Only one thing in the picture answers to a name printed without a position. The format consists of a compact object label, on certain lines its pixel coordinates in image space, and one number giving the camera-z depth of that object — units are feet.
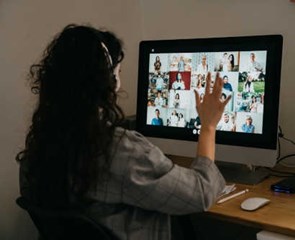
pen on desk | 4.54
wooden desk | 3.86
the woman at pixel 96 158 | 3.40
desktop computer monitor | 4.91
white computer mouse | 4.23
